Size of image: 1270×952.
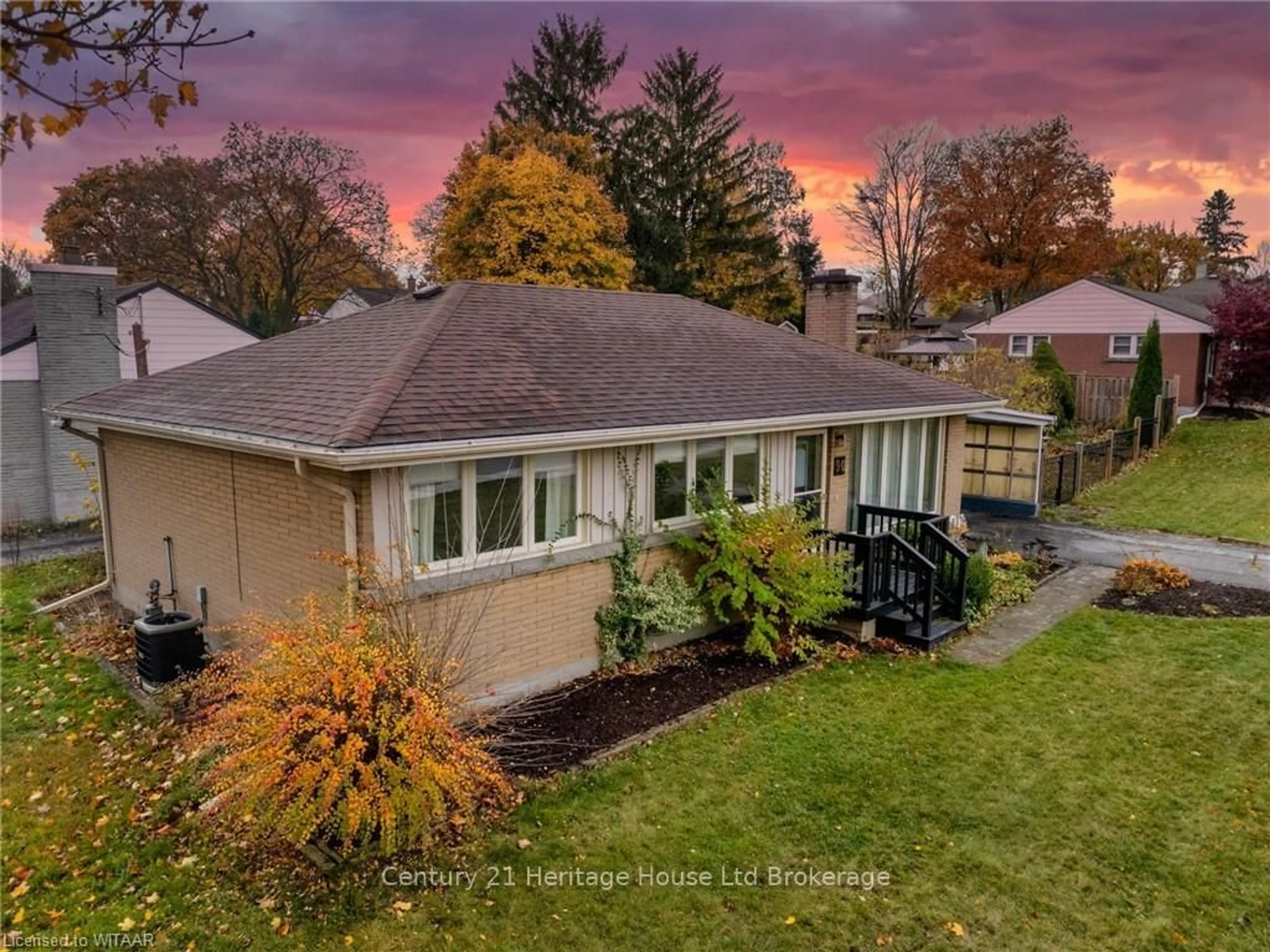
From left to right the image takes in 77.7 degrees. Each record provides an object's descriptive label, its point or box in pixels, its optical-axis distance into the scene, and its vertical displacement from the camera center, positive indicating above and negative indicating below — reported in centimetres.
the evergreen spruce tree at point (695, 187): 3500 +783
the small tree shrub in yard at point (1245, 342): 2417 +68
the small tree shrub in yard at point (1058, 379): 2406 -49
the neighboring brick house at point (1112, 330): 2898 +129
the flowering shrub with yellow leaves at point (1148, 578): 1185 -323
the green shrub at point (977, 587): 1087 -308
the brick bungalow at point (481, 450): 718 -98
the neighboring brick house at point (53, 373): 1739 -35
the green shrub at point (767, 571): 911 -243
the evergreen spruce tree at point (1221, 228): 6800 +1181
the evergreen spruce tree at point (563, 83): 3400 +1194
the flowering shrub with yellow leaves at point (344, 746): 495 -250
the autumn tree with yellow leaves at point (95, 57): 250 +103
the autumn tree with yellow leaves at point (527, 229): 2597 +434
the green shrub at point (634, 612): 881 -281
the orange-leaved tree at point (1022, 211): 3969 +769
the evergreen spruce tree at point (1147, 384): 2325 -61
